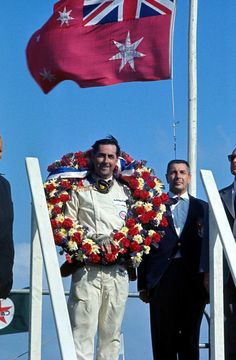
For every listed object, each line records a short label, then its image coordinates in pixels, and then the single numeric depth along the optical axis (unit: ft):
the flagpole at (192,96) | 31.53
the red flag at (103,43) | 33.42
